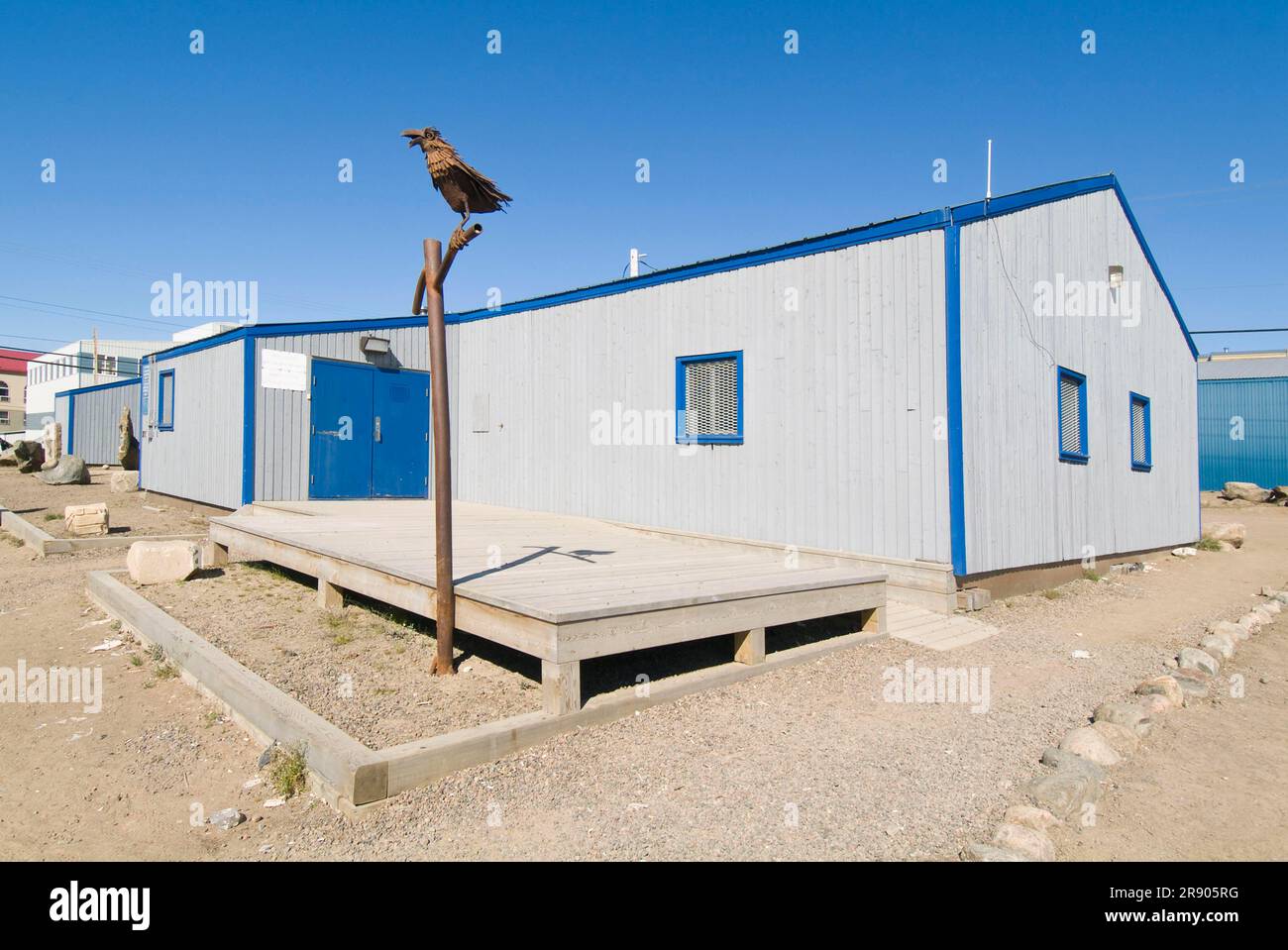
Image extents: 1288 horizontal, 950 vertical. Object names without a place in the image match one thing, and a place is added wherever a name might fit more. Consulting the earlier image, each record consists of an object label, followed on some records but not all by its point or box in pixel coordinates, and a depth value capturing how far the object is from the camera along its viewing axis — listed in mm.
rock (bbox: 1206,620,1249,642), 6238
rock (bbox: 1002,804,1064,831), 2900
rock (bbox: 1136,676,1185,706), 4502
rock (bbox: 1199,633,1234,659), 5730
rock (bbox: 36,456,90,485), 17016
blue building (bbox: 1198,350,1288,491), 24891
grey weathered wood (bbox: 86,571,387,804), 3059
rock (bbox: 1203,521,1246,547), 13332
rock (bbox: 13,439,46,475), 20062
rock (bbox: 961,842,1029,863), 2600
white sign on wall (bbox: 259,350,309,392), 11039
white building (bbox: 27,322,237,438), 40688
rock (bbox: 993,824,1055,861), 2648
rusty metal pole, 4348
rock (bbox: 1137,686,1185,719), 4309
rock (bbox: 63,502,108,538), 10172
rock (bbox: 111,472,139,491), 15664
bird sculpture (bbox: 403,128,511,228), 4426
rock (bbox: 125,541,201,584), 7059
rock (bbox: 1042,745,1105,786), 3340
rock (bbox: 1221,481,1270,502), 21328
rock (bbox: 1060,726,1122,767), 3590
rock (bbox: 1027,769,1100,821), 3053
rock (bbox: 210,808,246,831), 3066
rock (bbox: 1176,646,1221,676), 5301
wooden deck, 3920
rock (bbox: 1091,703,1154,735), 3996
